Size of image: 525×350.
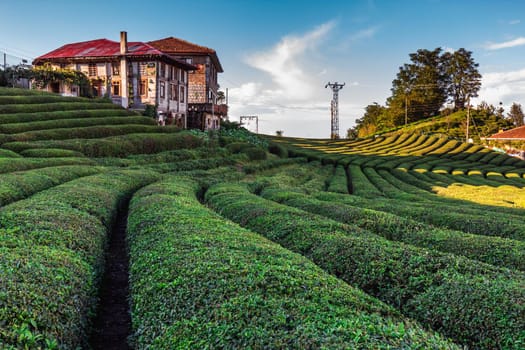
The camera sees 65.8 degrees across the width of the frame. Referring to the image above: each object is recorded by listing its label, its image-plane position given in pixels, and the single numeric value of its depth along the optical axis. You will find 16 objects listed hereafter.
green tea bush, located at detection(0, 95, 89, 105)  30.91
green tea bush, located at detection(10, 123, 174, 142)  25.50
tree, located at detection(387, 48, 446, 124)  92.00
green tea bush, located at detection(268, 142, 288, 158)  43.88
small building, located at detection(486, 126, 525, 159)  55.90
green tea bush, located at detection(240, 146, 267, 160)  34.47
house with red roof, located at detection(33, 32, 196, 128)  40.22
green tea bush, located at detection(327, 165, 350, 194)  24.85
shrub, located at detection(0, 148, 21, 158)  21.00
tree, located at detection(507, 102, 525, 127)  88.67
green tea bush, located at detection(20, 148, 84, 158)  22.27
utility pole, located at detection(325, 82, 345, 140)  80.00
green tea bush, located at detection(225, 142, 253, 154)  34.81
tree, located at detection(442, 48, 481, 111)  91.25
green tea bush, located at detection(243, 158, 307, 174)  29.52
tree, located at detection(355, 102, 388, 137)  94.34
